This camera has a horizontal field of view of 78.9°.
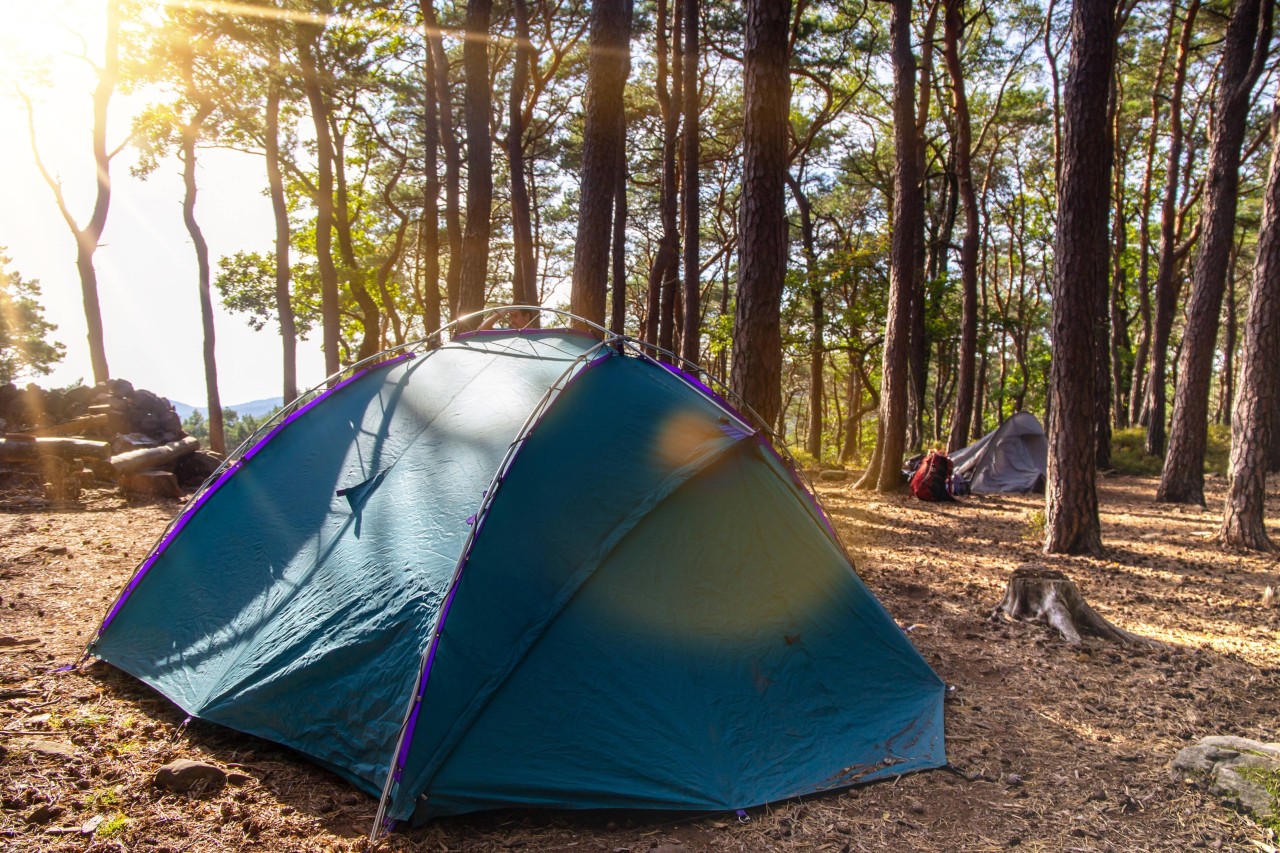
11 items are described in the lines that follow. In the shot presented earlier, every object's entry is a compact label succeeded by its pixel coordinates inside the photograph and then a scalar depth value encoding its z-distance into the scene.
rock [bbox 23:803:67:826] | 2.93
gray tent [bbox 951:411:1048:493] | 13.60
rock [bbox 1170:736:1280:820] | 3.14
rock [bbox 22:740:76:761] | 3.39
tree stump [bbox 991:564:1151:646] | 5.28
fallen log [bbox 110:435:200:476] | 10.00
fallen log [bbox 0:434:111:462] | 9.97
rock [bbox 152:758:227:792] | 3.20
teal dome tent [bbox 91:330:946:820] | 3.18
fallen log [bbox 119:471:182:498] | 10.01
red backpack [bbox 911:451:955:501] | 11.96
